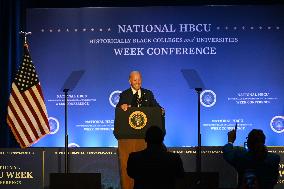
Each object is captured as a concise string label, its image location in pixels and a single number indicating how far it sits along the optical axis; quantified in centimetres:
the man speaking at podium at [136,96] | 1156
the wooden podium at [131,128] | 1072
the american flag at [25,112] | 1347
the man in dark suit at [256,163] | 750
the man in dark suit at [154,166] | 788
